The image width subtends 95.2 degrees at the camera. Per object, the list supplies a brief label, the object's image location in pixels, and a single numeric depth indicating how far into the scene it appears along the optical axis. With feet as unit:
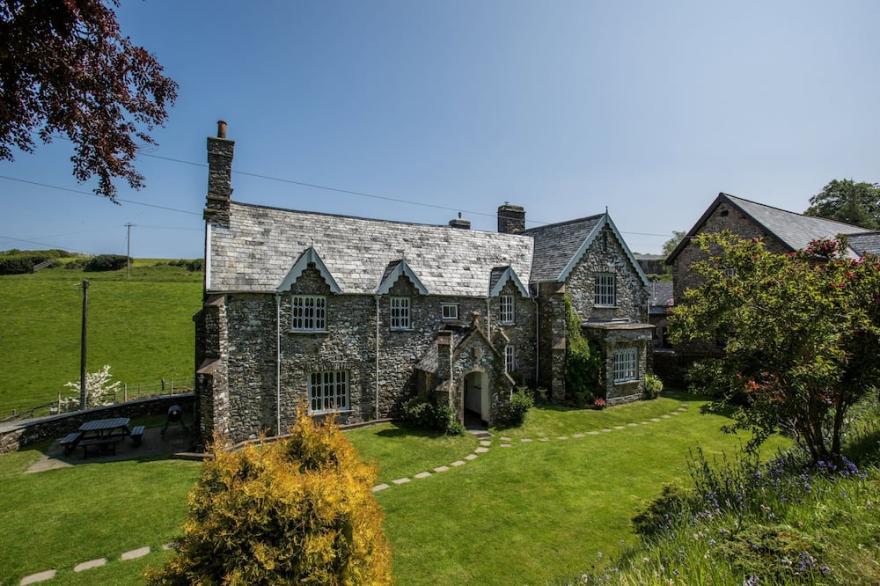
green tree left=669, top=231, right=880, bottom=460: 26.91
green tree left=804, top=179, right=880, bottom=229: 192.03
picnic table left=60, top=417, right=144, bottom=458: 52.42
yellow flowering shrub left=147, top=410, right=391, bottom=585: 16.35
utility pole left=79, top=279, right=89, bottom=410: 74.13
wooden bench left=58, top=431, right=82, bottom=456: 50.91
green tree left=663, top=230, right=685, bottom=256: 311.27
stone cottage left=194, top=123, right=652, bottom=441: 56.44
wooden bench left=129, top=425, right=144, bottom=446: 55.57
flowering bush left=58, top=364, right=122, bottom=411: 80.01
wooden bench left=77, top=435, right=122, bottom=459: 52.33
